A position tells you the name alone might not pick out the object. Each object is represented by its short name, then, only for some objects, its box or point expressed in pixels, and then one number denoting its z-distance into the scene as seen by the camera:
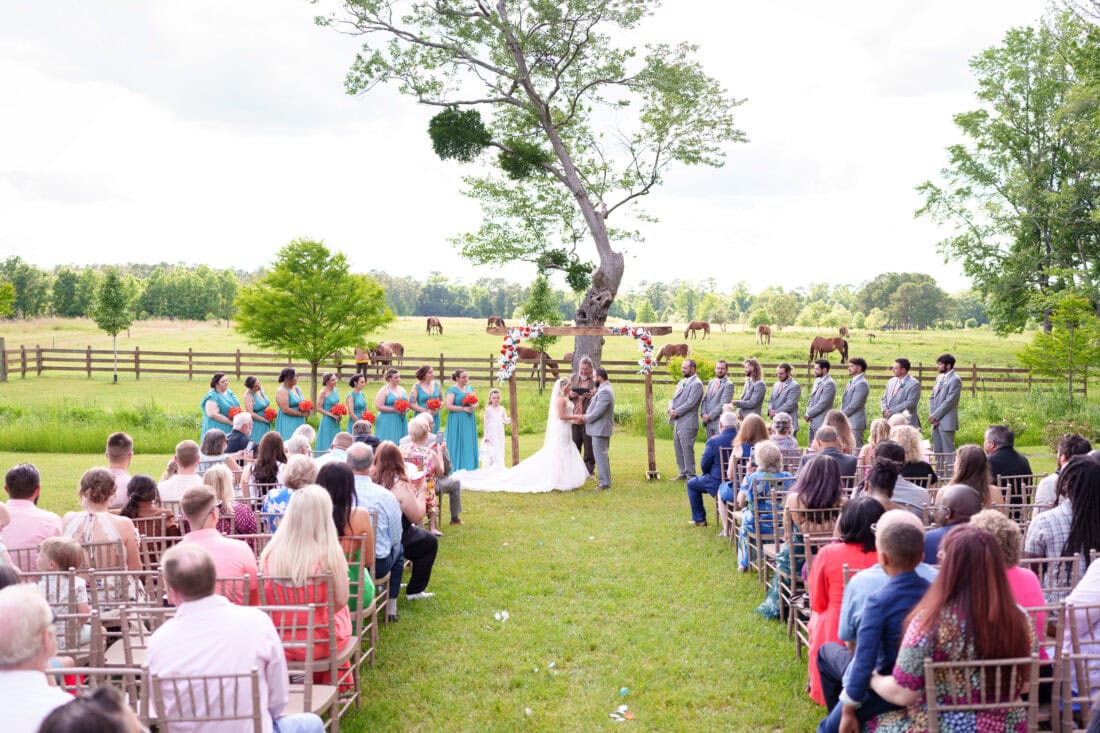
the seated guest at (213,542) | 4.83
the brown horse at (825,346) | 42.21
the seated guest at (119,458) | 7.32
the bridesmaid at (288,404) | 12.47
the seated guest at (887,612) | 3.75
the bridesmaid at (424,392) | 13.27
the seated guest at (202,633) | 3.45
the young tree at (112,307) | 42.28
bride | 13.81
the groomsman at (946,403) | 12.82
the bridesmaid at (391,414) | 13.38
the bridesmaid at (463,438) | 14.32
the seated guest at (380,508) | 6.75
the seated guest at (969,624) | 3.31
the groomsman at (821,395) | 13.93
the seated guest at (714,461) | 10.37
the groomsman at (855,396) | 13.91
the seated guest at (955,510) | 4.86
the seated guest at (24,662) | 2.75
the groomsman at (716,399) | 14.30
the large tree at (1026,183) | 34.75
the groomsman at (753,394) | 14.03
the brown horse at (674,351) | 40.41
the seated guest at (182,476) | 7.25
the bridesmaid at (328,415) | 12.81
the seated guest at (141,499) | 6.32
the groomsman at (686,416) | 13.69
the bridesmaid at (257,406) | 12.41
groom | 13.41
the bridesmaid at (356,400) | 13.23
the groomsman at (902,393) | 13.07
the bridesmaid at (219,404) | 11.87
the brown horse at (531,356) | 35.25
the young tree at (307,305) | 27.31
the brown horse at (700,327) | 57.76
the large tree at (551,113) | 21.22
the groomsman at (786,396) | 13.86
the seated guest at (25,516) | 5.74
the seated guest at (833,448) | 7.91
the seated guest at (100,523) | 5.55
